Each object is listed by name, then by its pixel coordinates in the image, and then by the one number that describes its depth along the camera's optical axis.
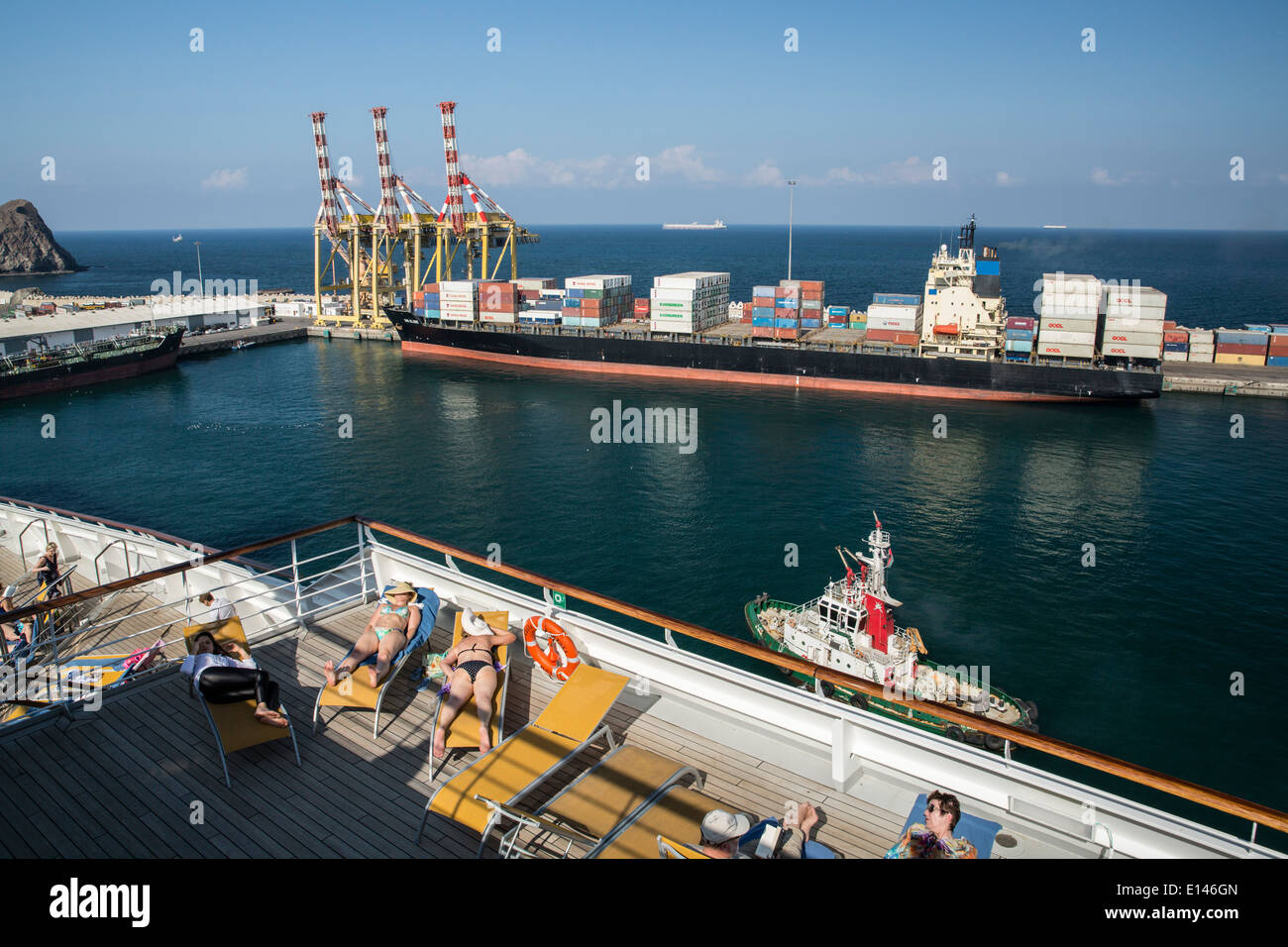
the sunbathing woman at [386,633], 7.24
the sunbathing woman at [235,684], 6.46
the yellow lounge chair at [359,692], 6.98
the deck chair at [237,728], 6.36
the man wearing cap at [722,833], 4.69
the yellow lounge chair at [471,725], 6.48
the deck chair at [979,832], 5.01
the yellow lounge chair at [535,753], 5.59
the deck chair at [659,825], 5.01
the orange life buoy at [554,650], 7.59
